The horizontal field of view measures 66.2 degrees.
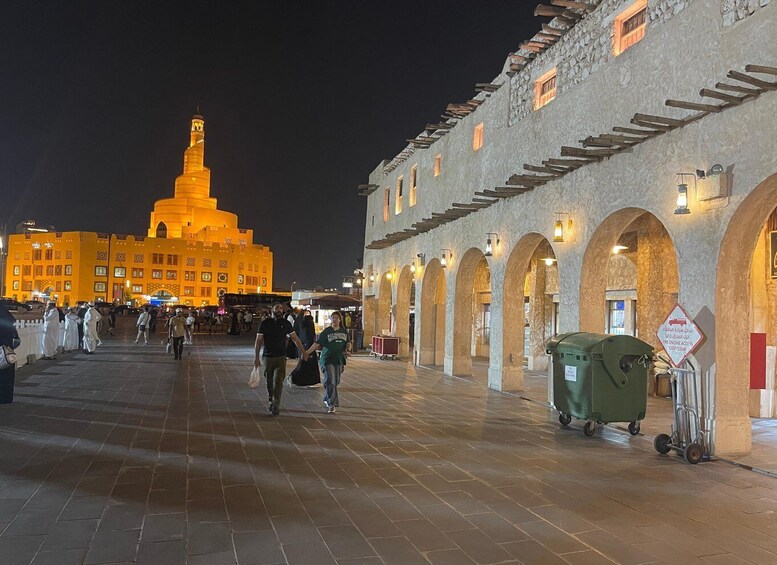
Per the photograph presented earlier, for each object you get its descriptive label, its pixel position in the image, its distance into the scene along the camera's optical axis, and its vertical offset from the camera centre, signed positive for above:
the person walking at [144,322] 26.20 -0.53
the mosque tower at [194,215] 85.19 +13.97
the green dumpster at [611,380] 8.20 -0.82
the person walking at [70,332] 20.65 -0.83
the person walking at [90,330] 20.16 -0.71
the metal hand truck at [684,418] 7.16 -1.17
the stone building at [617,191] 7.29 +2.13
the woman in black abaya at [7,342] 9.33 -0.55
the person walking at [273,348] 9.38 -0.55
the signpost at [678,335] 7.31 -0.16
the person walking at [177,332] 18.36 -0.65
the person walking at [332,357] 9.76 -0.71
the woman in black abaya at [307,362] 12.02 -1.01
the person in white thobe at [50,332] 17.45 -0.73
